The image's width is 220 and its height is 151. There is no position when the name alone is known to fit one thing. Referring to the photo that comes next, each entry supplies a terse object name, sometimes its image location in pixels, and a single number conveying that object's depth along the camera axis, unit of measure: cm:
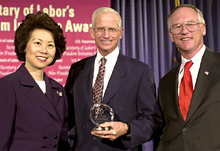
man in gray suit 194
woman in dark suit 178
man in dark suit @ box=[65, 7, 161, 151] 207
